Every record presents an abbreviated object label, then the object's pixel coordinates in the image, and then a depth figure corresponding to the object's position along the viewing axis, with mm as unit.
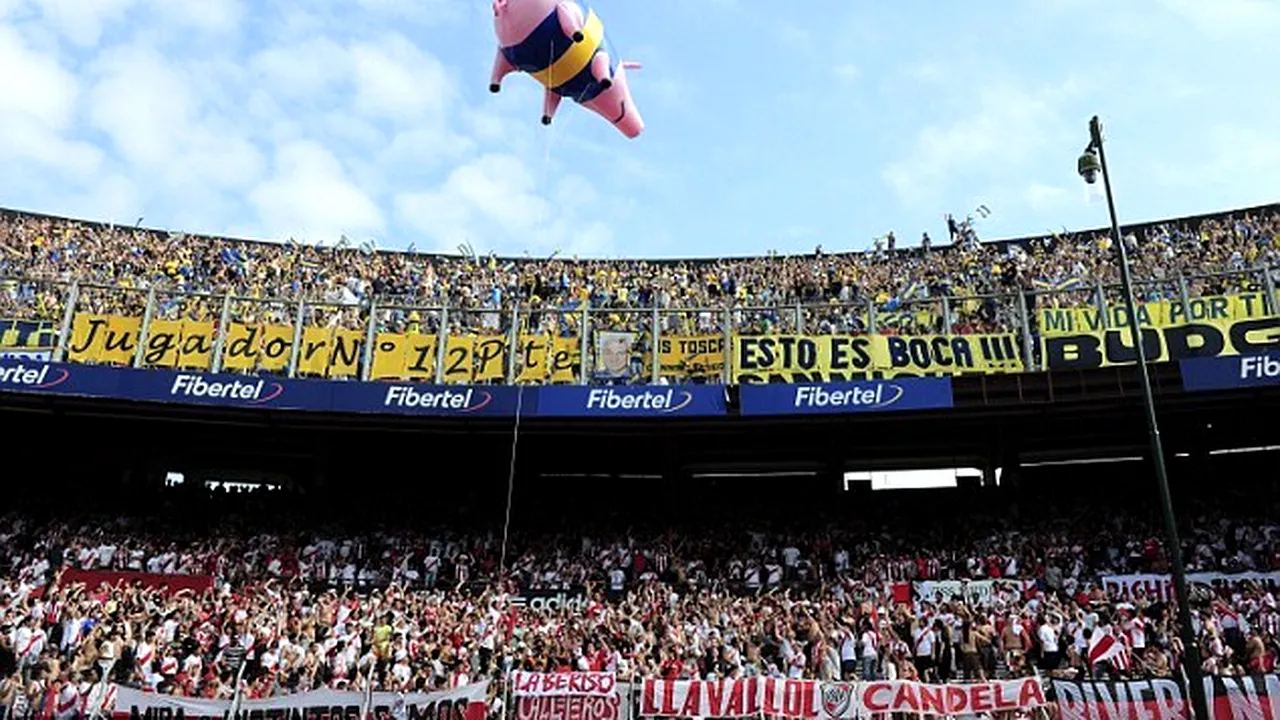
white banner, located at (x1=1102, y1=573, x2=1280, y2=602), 20078
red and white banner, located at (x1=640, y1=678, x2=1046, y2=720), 13742
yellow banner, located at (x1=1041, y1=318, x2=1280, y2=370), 22109
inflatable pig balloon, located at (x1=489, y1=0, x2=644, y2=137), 15383
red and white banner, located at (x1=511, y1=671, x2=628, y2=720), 15070
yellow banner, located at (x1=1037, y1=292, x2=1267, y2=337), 22500
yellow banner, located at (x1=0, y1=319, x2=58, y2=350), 25344
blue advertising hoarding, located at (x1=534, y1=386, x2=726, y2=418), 24609
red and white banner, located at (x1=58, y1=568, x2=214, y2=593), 23000
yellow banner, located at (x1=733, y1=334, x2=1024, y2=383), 23891
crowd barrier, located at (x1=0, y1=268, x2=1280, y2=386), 23938
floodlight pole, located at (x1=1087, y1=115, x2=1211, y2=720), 11289
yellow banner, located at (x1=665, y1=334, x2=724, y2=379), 25250
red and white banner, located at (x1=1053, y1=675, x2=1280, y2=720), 12062
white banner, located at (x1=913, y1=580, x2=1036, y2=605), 20589
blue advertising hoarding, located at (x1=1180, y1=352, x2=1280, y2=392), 21719
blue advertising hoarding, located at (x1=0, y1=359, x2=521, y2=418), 24547
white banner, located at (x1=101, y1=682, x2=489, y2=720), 14961
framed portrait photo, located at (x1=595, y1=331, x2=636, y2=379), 25422
